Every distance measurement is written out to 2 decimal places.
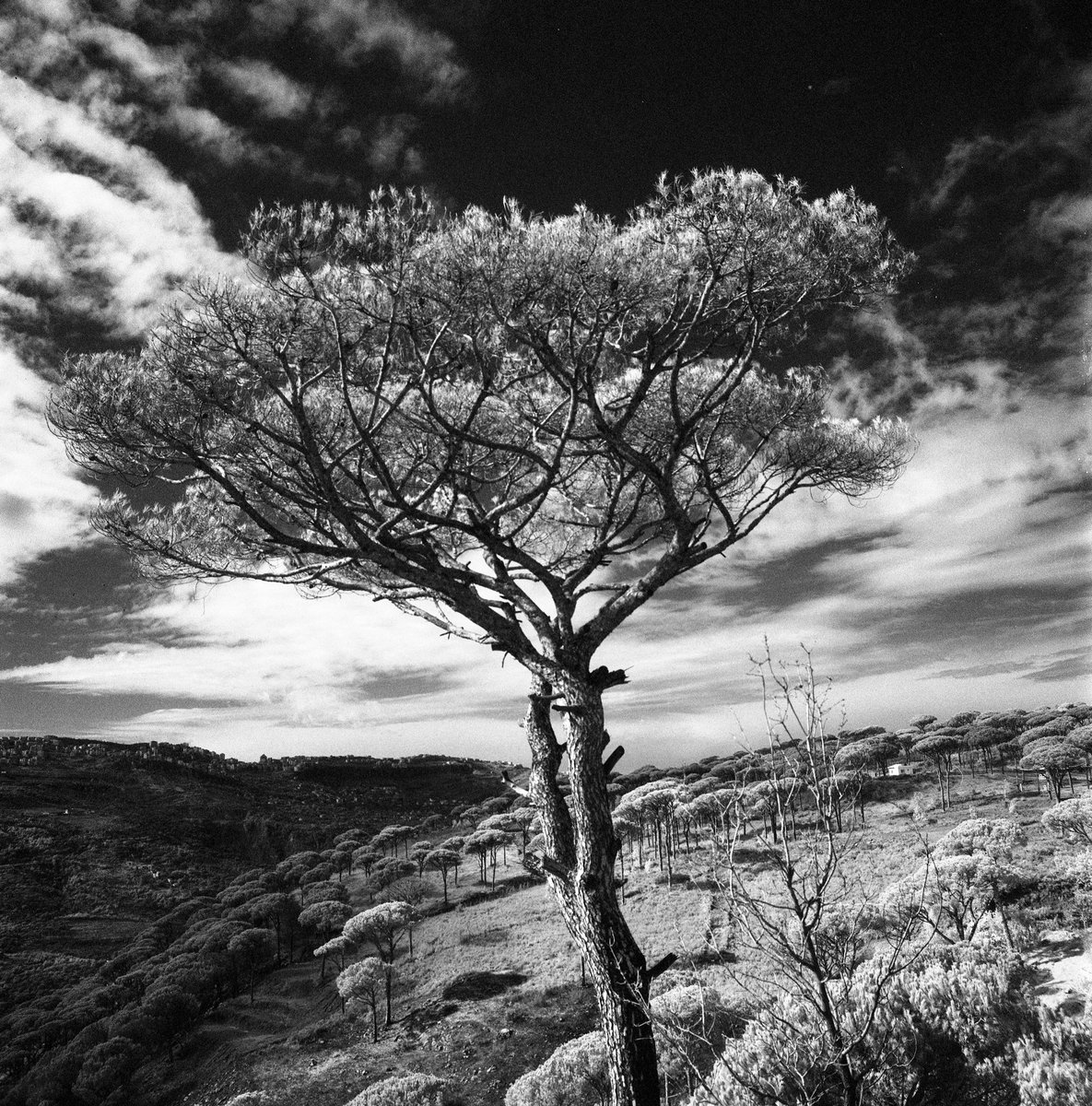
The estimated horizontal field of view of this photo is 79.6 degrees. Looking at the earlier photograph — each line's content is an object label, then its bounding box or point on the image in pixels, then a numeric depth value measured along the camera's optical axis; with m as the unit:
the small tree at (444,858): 42.18
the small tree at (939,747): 38.56
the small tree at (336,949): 28.41
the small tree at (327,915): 36.16
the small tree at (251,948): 33.97
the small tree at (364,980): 22.39
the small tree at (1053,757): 29.09
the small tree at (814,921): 3.47
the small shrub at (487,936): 31.33
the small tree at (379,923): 26.61
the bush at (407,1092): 13.05
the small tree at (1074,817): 16.83
